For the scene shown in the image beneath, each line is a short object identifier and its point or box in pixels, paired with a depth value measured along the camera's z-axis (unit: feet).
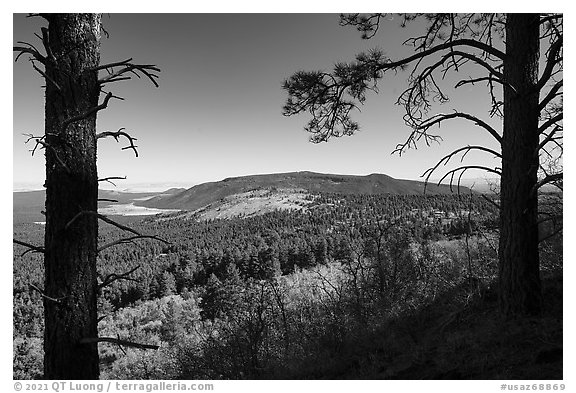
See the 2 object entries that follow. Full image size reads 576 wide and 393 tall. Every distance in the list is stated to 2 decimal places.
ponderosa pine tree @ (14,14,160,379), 7.23
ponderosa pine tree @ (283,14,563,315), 11.85
